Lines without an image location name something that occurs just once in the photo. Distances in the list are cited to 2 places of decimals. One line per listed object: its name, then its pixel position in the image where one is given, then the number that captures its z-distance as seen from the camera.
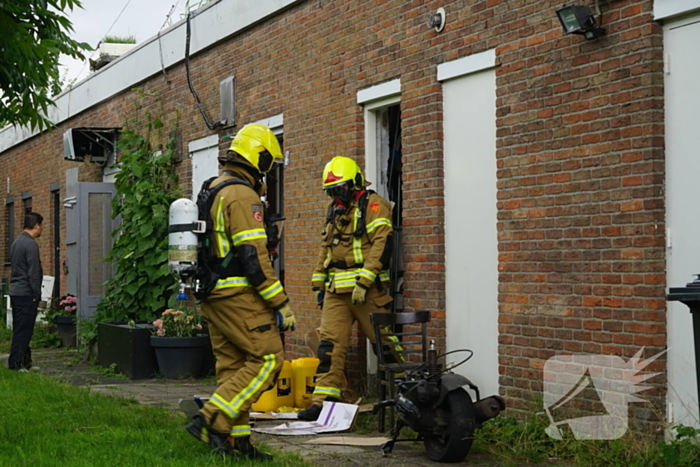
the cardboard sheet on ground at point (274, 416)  8.32
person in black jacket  11.91
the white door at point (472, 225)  7.63
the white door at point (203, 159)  12.37
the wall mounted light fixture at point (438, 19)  8.12
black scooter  6.24
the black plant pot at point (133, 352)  11.19
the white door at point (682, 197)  5.91
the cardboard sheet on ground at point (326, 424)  7.63
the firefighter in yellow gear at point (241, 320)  6.30
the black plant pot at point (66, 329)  15.20
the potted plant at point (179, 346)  11.04
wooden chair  7.56
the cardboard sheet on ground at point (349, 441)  7.08
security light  6.48
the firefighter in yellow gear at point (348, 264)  8.20
